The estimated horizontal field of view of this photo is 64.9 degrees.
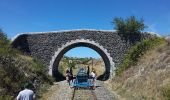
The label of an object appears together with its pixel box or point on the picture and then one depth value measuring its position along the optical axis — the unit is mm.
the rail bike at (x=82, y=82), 10365
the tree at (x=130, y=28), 13271
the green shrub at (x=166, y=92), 5987
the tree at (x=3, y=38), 9914
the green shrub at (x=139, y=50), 11422
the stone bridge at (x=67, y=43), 13456
